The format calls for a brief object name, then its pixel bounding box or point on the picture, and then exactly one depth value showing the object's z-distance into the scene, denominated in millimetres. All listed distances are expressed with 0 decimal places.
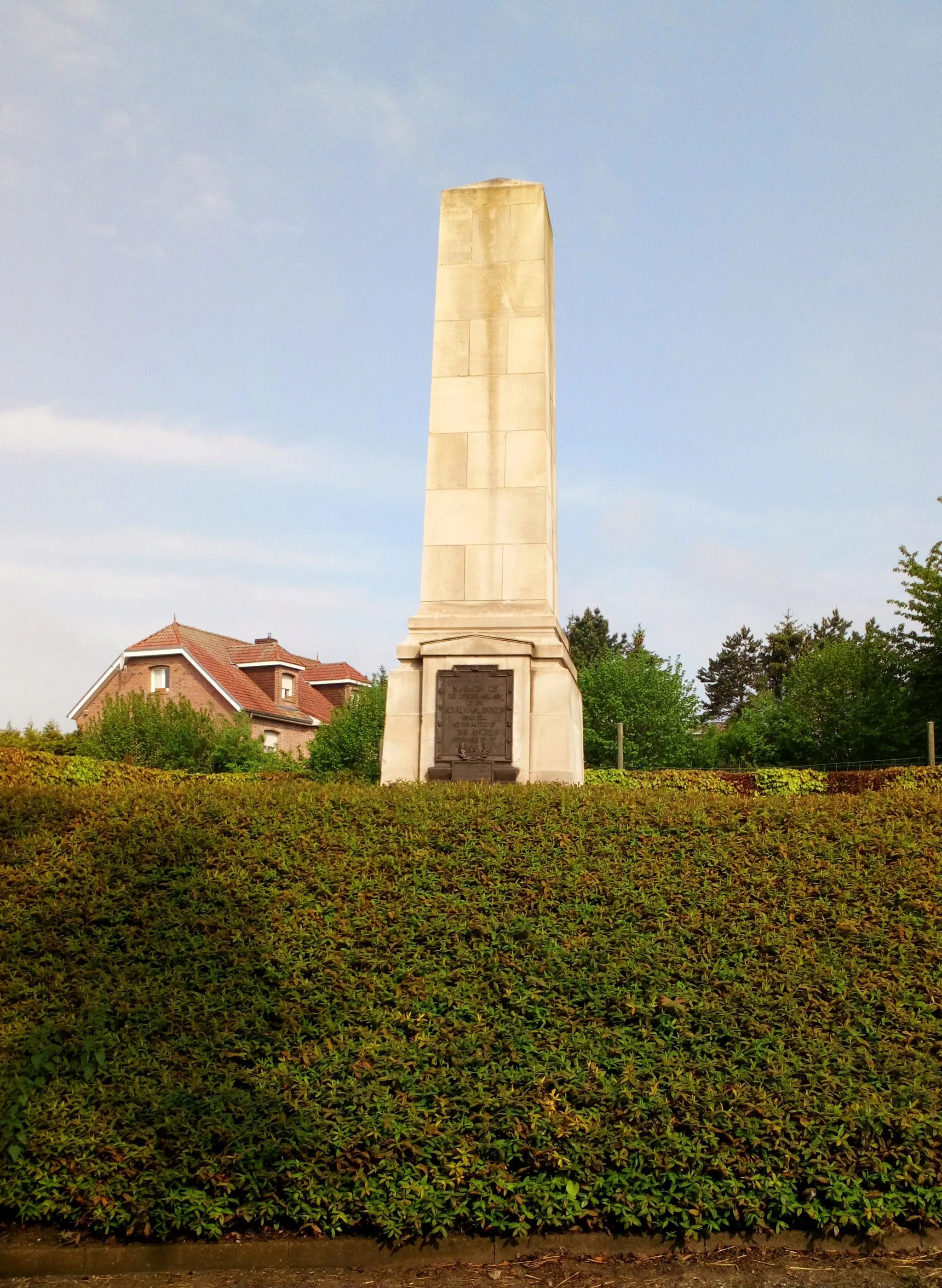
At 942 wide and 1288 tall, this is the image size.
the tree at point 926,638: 26734
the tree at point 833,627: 69562
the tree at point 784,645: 67312
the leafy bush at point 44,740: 18359
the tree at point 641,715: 33241
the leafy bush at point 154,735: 28234
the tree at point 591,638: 57500
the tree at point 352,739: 27844
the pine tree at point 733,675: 76812
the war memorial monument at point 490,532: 9742
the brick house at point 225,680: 36906
